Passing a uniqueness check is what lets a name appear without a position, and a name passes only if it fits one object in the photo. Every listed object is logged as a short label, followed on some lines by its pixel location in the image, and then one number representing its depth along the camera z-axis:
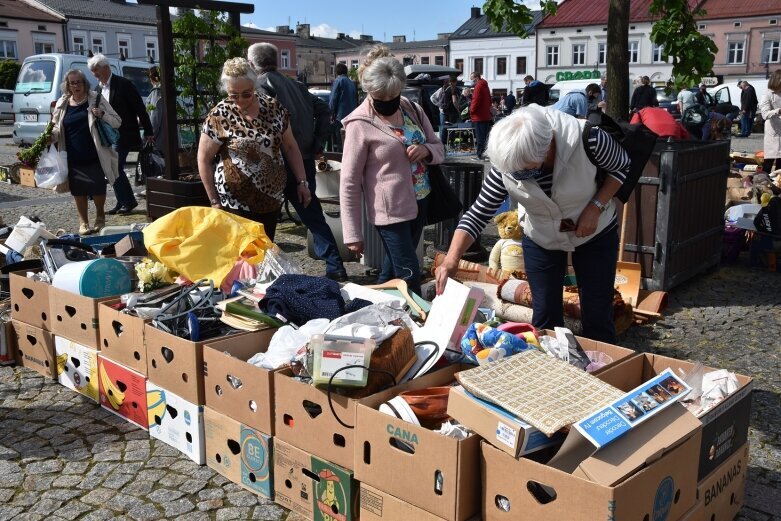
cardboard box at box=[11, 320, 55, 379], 4.43
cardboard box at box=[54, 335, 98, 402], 4.11
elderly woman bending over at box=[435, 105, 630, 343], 3.08
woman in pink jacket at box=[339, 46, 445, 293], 4.41
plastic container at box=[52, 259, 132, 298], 4.20
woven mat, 2.45
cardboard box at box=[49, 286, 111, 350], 4.01
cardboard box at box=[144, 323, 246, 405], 3.37
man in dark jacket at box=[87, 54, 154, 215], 9.14
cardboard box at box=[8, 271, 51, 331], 4.38
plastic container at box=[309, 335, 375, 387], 2.82
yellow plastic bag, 4.61
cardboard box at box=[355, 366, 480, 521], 2.46
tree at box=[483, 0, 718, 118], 6.30
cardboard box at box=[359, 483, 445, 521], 2.59
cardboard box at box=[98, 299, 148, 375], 3.70
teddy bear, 5.87
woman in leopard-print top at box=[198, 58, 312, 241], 4.89
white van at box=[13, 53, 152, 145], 15.97
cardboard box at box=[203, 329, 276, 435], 3.10
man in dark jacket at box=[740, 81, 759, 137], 24.17
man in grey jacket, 6.27
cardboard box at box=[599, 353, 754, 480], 2.73
